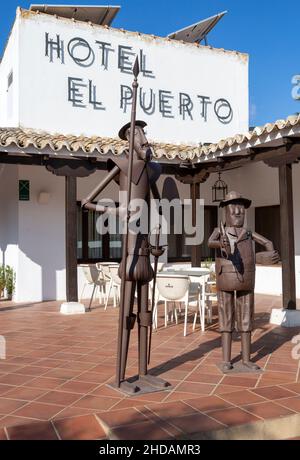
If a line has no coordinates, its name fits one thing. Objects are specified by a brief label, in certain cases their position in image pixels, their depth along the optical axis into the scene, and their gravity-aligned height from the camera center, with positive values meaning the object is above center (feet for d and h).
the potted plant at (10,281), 33.27 -2.29
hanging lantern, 38.07 +4.62
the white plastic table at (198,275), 22.25 -1.38
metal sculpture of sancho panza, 15.20 -0.87
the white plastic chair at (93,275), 29.19 -1.69
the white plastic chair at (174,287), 21.01 -1.82
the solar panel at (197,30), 42.29 +19.72
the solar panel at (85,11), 36.19 +19.01
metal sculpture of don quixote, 13.19 -0.12
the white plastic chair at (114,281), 27.63 -1.97
